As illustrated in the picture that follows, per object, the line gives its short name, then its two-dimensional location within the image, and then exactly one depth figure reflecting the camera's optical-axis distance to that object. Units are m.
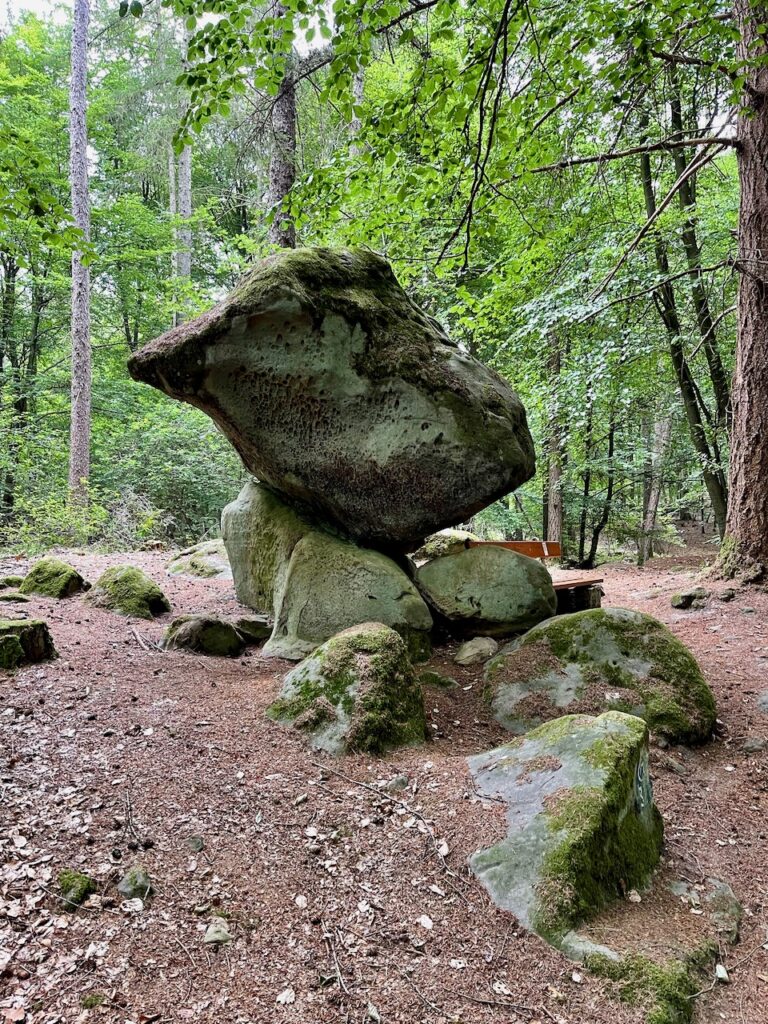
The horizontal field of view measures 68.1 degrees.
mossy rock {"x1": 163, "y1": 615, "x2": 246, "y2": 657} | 5.61
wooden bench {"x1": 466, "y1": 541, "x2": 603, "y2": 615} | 6.96
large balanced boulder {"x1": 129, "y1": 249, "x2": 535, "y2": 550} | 5.58
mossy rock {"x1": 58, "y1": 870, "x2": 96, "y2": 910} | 2.38
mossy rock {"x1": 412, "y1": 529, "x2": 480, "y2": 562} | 9.12
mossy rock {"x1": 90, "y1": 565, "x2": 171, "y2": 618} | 6.75
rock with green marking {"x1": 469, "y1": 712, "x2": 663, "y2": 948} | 2.52
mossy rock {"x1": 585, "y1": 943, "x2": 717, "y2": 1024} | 2.10
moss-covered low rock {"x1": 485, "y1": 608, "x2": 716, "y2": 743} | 4.38
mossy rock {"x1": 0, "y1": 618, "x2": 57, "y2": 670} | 4.50
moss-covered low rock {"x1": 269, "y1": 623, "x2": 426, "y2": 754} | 3.79
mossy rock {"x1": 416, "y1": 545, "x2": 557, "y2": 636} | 6.04
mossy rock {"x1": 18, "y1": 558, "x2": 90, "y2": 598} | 7.13
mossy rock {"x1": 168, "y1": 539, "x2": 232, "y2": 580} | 9.84
